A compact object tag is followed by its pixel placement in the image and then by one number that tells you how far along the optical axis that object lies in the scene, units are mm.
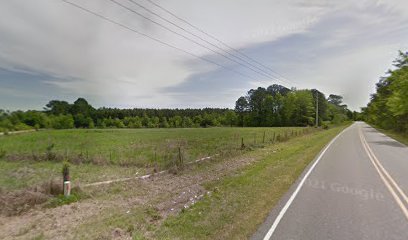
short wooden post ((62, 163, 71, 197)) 8344
